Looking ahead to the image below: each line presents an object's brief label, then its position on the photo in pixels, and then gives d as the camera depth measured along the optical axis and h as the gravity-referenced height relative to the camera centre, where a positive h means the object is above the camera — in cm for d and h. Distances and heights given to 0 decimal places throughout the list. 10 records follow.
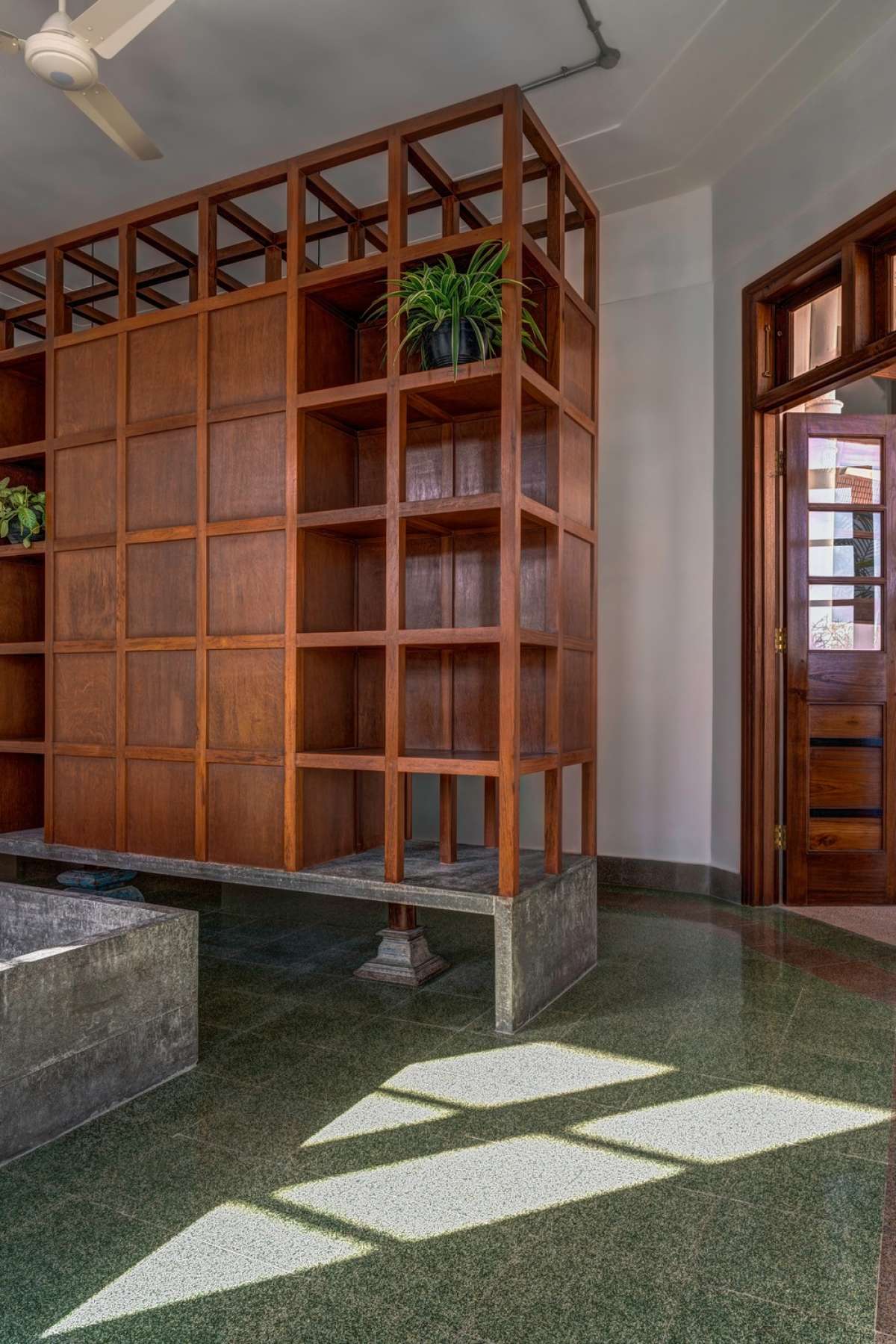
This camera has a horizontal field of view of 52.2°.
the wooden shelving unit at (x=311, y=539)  310 +52
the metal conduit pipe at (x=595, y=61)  344 +246
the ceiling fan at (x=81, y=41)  261 +188
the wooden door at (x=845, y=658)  452 +8
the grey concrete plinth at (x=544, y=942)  285 -90
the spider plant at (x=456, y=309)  293 +119
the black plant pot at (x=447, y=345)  299 +109
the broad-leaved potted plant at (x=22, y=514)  399 +72
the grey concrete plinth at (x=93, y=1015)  207 -84
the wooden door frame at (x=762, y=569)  436 +51
